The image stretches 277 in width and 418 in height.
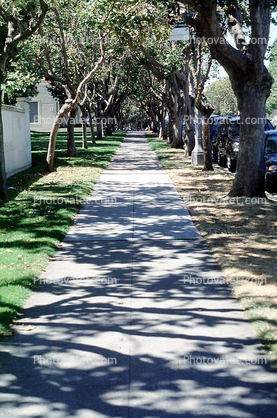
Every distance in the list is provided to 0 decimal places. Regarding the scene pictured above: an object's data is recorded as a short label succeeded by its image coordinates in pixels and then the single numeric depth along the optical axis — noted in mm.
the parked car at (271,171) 13141
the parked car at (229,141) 18000
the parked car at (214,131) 23038
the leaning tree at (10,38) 11422
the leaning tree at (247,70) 10617
